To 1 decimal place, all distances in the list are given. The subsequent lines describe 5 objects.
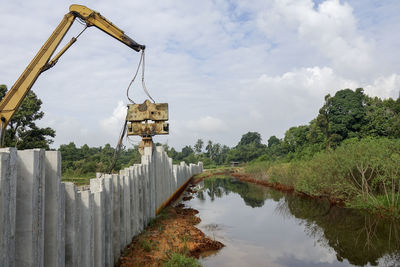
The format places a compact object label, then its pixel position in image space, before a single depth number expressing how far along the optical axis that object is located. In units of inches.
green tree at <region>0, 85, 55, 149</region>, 1014.3
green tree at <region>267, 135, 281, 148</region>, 4062.5
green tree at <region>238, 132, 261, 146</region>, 4274.1
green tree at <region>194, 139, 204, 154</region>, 3745.1
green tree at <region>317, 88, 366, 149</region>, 1667.1
